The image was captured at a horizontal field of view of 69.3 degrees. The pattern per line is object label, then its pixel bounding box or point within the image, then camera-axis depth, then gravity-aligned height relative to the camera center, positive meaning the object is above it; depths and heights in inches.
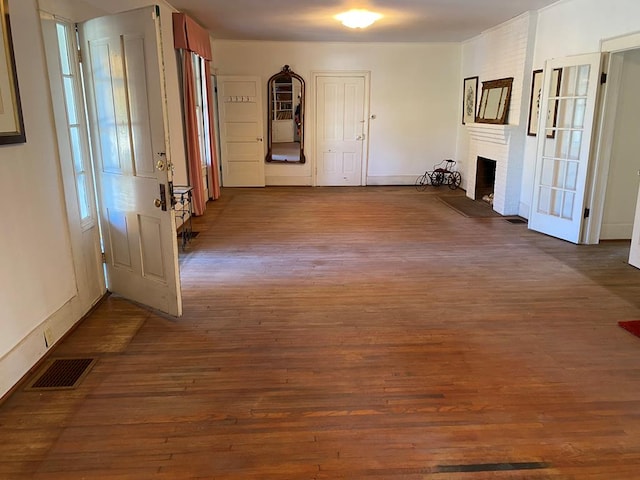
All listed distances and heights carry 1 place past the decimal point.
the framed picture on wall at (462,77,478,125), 335.0 +17.8
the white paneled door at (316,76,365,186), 364.5 -3.4
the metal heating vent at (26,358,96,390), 105.8 -57.2
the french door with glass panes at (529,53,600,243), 203.2 -10.7
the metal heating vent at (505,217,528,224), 259.3 -53.0
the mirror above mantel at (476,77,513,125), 272.4 +13.4
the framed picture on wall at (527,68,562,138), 218.7 +10.9
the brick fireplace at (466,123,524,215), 267.9 -21.4
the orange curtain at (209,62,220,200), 312.8 -17.0
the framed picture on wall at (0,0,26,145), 100.2 +7.6
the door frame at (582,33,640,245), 192.6 -4.3
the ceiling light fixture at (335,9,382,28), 243.1 +56.3
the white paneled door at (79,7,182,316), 122.7 -7.4
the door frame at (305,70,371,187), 361.1 +8.4
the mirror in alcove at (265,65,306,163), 361.1 +5.5
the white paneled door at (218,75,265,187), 353.1 -4.2
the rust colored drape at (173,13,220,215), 242.4 +22.0
